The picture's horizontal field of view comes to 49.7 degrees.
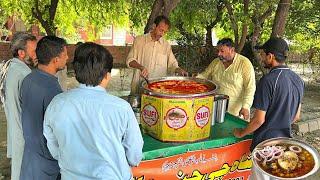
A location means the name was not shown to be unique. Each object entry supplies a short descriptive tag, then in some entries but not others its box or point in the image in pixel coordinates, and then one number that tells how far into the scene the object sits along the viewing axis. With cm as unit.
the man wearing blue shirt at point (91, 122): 191
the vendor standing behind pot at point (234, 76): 389
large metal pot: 275
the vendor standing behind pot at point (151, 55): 443
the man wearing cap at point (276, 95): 278
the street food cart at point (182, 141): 276
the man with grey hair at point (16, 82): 303
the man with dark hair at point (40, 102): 247
